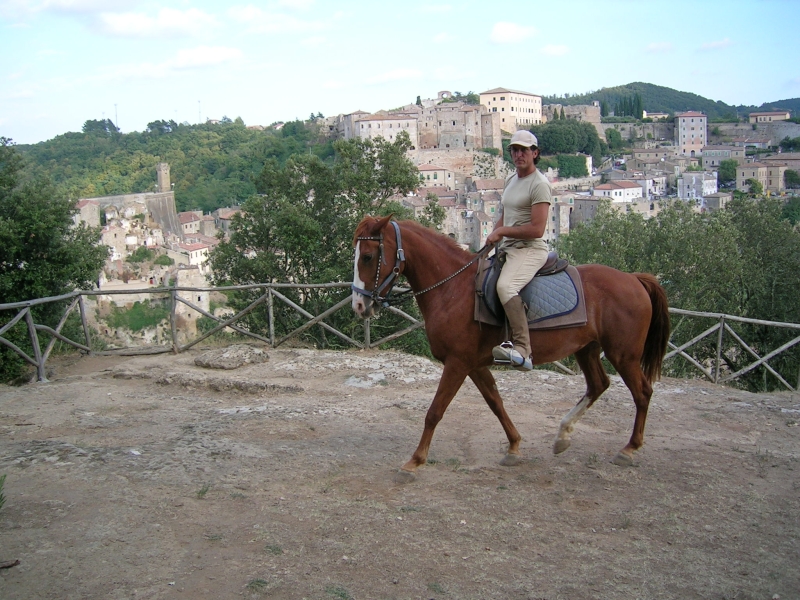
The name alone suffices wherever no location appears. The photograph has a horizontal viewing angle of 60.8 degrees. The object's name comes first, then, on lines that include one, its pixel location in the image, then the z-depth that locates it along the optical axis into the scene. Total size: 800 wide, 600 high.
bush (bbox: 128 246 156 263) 56.36
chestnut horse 5.07
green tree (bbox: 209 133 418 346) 15.45
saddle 5.08
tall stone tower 86.19
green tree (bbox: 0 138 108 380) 11.67
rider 5.00
